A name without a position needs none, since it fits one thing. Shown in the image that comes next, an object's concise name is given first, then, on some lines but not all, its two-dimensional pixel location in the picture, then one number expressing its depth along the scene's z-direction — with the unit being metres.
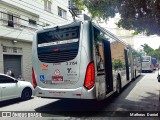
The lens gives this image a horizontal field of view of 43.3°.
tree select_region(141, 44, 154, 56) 76.81
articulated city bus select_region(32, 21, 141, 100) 6.53
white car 9.00
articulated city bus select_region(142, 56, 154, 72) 32.62
